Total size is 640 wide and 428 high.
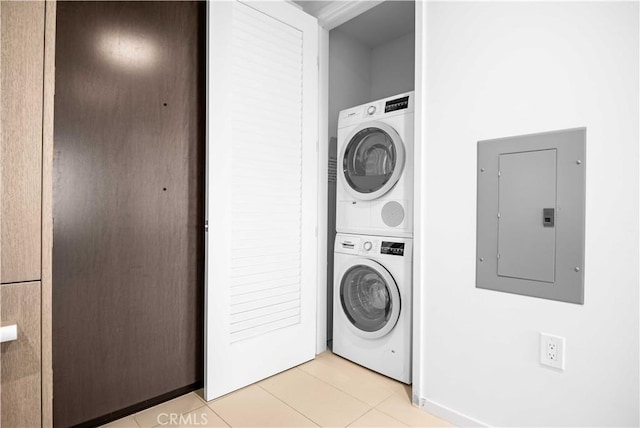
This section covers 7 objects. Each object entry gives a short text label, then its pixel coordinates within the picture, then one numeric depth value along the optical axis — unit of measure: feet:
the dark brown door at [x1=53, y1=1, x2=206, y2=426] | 5.11
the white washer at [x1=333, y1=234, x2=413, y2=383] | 6.87
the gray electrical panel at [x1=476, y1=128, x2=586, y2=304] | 4.56
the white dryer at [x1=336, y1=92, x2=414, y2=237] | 6.91
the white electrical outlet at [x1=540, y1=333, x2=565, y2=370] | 4.65
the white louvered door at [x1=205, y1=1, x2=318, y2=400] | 6.24
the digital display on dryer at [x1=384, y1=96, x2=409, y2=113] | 6.91
